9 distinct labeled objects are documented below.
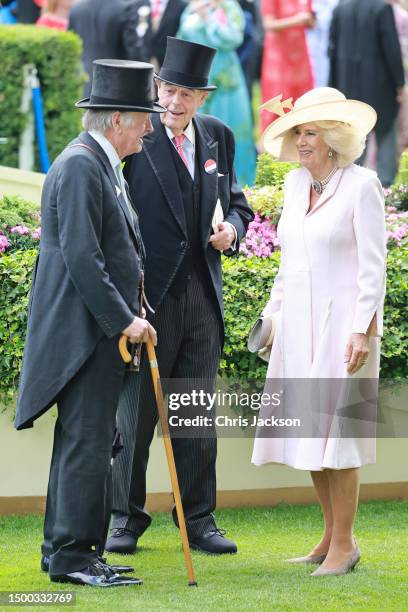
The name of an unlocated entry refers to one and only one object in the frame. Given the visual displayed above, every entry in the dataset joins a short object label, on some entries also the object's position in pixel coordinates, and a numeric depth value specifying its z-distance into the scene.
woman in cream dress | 12.02
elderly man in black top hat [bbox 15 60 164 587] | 11.26
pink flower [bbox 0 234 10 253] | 15.97
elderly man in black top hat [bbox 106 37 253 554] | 13.10
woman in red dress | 28.67
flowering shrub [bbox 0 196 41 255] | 16.19
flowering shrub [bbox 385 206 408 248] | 16.91
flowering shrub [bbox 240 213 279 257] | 16.98
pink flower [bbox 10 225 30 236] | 16.30
